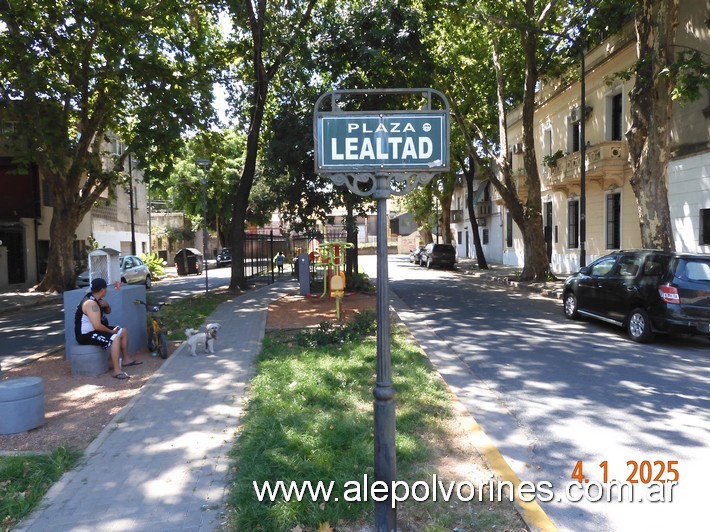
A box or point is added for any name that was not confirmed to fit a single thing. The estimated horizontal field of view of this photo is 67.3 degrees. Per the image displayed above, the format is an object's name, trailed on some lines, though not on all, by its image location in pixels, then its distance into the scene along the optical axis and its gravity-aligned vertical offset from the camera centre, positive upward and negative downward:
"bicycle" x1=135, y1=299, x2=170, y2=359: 8.34 -1.29
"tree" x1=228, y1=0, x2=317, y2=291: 14.82 +6.13
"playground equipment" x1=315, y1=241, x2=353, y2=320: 11.54 -0.23
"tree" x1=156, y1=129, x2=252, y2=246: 42.16 +5.66
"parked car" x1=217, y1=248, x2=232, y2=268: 39.28 -0.24
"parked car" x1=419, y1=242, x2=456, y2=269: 32.19 -0.34
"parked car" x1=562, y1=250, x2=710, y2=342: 8.79 -0.82
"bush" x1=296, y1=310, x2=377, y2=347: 9.00 -1.41
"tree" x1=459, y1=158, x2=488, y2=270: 29.69 +2.12
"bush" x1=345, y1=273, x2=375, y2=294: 17.33 -1.08
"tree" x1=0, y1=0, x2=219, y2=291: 13.60 +5.35
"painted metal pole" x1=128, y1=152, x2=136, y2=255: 28.48 +1.26
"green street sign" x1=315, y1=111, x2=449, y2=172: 3.36 +0.70
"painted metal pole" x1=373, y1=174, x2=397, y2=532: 3.40 -0.83
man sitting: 7.12 -0.94
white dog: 8.25 -1.29
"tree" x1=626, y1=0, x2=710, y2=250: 12.40 +3.05
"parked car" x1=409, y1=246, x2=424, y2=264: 37.74 -0.32
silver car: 20.53 -0.70
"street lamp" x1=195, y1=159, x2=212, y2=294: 16.72 +2.94
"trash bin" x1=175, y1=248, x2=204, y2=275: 34.22 -0.43
